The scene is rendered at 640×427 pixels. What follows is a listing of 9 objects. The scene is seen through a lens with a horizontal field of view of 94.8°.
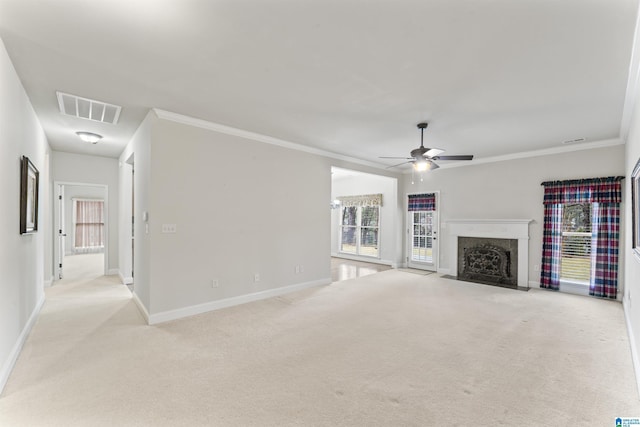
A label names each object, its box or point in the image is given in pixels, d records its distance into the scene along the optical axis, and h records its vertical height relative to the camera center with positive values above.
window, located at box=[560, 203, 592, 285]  5.12 -0.51
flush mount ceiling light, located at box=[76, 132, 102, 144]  4.50 +1.13
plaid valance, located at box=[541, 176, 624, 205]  4.76 +0.41
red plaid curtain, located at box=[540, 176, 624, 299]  4.76 -0.20
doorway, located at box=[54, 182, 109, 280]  9.84 -0.50
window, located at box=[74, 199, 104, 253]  10.19 -0.60
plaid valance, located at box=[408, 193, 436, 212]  7.19 +0.27
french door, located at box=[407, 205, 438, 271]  7.18 -0.68
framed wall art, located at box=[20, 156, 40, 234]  2.88 +0.12
